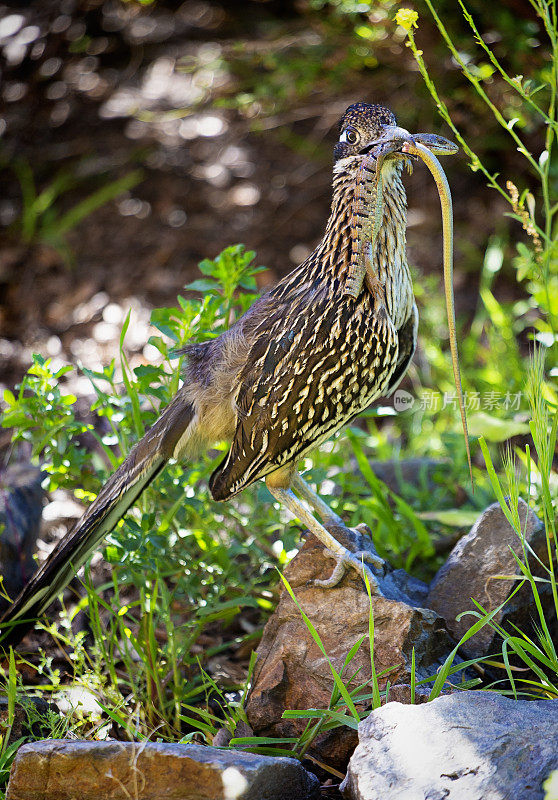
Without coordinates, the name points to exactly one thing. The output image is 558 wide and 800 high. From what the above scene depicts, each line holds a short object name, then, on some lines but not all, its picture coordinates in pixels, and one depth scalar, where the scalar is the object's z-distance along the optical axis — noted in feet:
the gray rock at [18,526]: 24.20
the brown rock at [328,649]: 19.02
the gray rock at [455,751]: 14.10
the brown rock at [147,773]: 15.20
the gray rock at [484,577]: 20.51
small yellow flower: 18.45
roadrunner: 20.03
